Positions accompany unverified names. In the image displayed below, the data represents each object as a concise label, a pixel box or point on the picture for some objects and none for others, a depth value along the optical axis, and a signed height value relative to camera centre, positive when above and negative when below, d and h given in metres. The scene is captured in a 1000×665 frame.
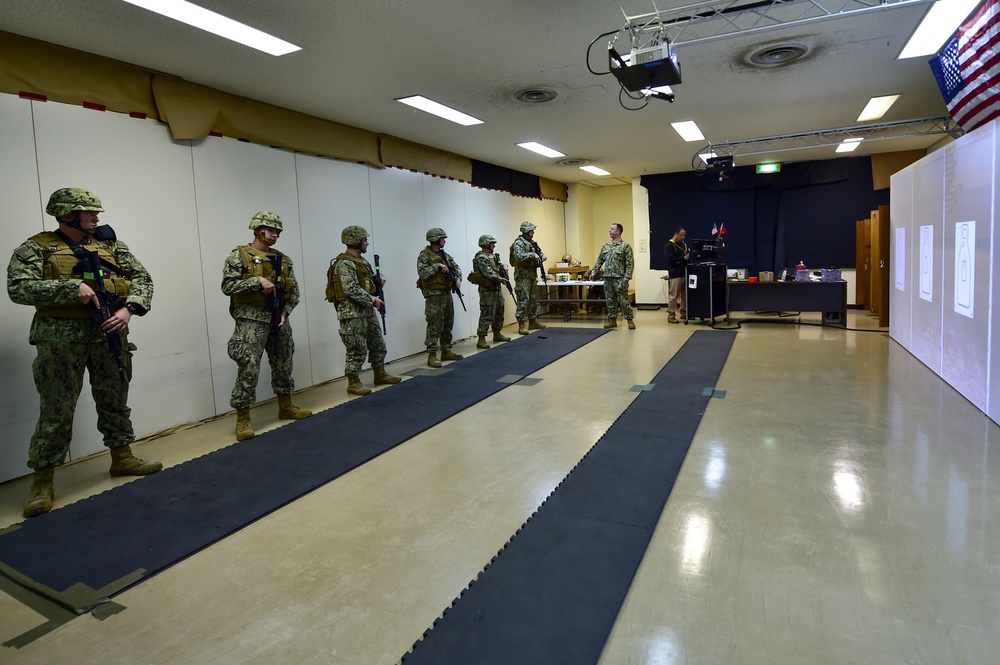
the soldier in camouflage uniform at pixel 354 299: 5.31 -0.05
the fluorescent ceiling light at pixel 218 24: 3.31 +1.81
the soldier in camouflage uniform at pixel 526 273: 8.68 +0.21
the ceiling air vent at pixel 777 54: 4.48 +1.84
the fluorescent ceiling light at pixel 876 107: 6.27 +1.94
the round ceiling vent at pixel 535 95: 5.42 +1.91
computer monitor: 8.94 +0.44
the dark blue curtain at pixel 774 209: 10.52 +1.30
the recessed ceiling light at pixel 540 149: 7.96 +2.05
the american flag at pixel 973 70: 3.75 +1.47
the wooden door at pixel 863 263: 9.79 +0.12
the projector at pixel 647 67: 3.77 +1.48
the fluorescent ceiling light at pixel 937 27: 3.89 +1.82
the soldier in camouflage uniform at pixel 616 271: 8.79 +0.16
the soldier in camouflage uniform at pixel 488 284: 7.73 +0.04
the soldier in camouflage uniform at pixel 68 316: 3.07 -0.05
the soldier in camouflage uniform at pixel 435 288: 6.58 +0.03
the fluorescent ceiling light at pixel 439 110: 5.54 +1.94
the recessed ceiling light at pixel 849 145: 8.41 +2.03
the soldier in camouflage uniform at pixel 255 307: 4.23 -0.07
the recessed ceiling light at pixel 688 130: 7.11 +2.00
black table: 8.44 -0.38
